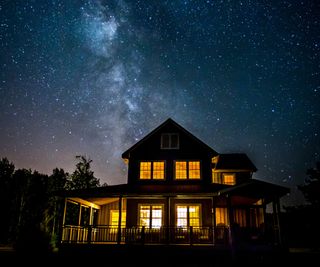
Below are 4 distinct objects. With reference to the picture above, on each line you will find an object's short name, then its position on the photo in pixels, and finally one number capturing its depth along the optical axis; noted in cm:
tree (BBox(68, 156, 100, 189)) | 4441
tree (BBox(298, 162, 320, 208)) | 3466
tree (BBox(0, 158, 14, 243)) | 3800
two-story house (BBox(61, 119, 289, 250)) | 1689
